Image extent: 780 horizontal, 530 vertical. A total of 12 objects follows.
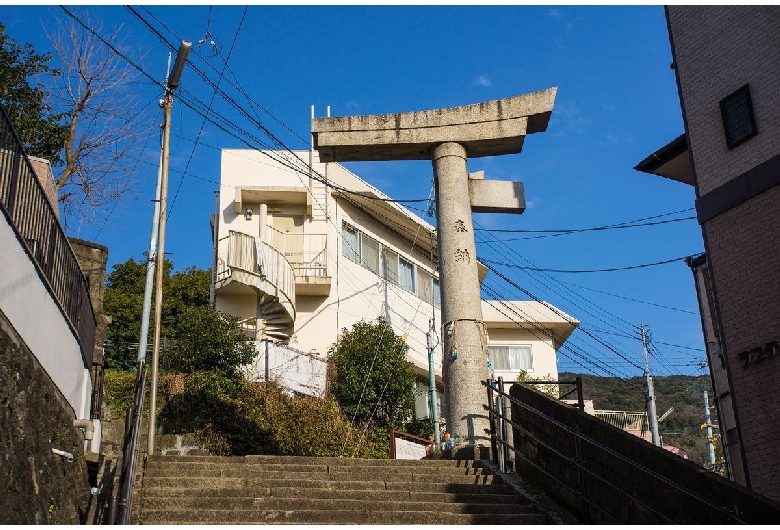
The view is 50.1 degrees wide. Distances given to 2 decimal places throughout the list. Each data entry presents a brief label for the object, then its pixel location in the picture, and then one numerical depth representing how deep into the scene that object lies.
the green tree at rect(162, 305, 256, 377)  19.80
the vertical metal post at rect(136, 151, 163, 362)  15.11
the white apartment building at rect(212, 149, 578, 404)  23.78
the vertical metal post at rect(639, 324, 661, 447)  23.81
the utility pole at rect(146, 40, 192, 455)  13.80
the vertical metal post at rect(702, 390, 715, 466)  27.01
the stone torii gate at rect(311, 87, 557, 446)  15.64
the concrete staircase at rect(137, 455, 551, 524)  8.85
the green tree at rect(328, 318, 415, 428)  22.09
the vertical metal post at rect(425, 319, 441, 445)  20.80
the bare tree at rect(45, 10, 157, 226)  16.19
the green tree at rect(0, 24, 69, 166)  17.39
